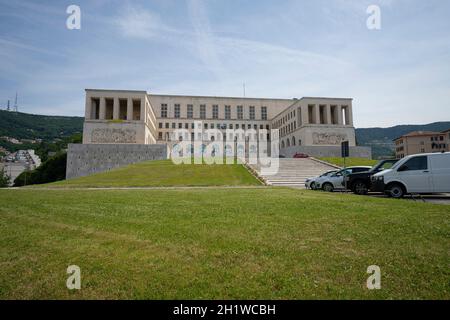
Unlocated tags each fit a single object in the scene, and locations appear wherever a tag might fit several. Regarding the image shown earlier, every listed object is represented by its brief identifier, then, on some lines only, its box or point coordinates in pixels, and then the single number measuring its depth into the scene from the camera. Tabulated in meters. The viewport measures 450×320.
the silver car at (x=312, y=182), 19.41
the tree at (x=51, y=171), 65.80
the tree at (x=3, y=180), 83.24
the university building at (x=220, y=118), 49.62
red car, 48.43
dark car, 15.01
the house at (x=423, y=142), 98.62
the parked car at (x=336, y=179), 18.02
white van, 11.59
